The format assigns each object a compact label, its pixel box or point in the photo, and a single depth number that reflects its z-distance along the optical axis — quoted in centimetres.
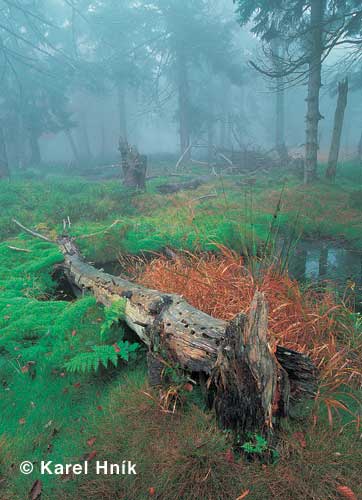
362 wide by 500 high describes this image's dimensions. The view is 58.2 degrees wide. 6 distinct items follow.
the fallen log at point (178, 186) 1280
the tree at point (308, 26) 1103
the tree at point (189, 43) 2238
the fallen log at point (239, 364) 206
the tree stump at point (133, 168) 1248
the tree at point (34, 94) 2180
